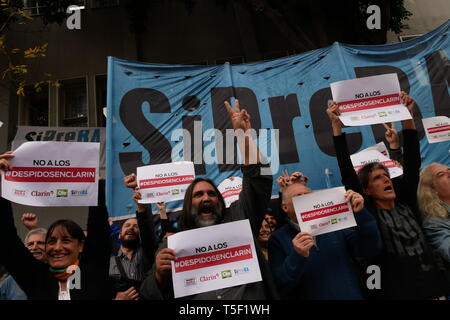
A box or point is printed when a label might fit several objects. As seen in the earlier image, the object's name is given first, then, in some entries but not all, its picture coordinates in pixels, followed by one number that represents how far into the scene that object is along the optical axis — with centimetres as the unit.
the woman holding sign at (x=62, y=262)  254
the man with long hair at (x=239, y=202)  272
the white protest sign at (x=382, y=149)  457
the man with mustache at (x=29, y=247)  315
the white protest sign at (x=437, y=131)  415
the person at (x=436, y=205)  291
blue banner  535
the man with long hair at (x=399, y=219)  272
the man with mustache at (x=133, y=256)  328
